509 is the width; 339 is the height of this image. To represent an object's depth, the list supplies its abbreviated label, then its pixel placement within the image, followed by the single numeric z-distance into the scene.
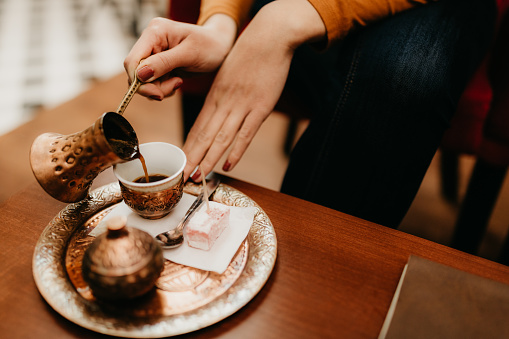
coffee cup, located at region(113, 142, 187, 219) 0.56
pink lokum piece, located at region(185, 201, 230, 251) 0.54
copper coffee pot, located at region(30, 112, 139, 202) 0.51
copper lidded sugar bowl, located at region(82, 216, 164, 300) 0.44
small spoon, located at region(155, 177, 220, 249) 0.55
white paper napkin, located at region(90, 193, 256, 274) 0.54
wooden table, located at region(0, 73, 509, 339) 0.47
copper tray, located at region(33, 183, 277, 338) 0.46
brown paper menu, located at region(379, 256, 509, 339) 0.47
